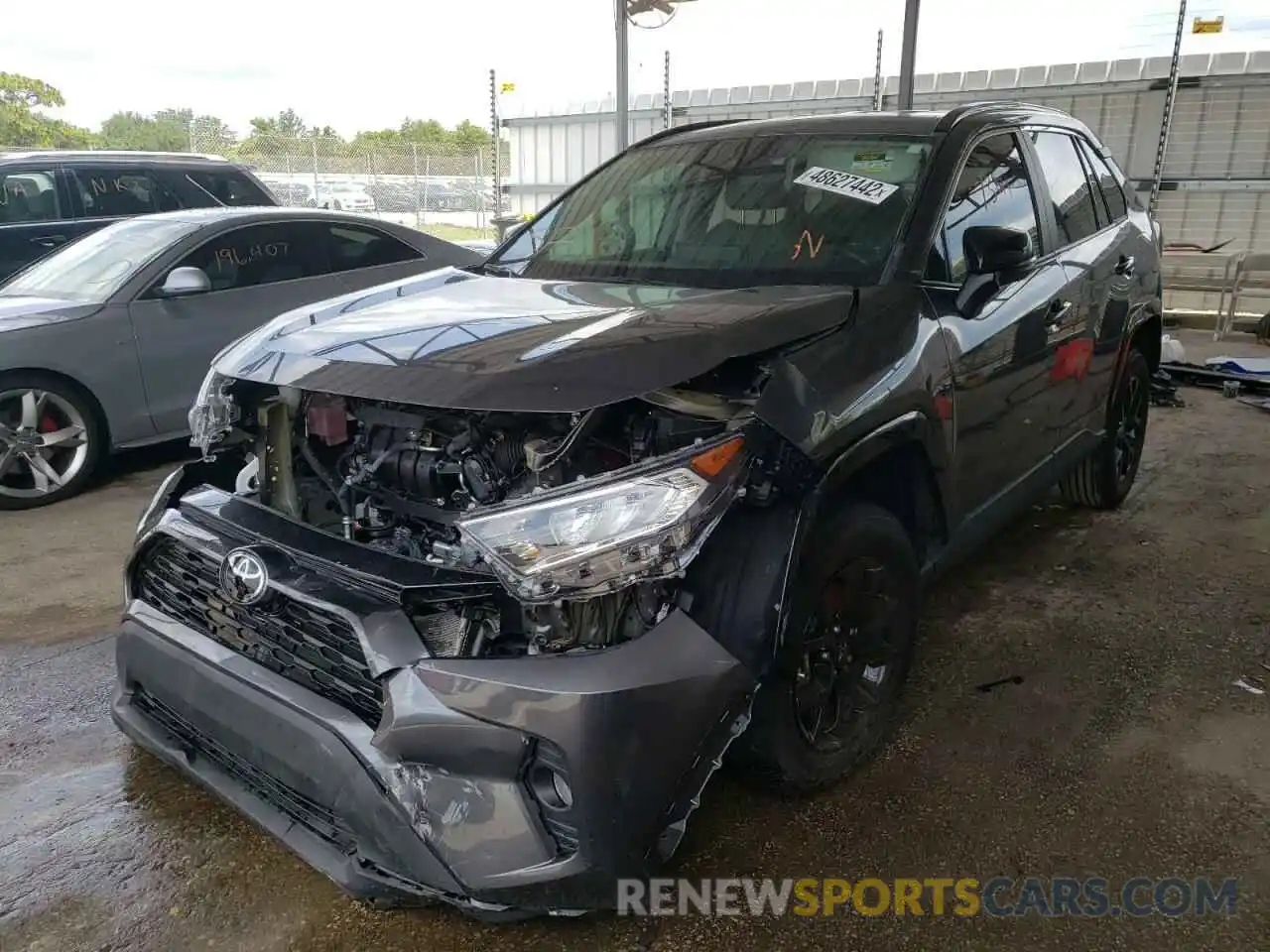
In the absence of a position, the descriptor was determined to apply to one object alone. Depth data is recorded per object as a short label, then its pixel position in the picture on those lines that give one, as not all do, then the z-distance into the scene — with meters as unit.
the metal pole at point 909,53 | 7.12
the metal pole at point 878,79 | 10.31
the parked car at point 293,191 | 14.67
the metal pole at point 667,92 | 10.81
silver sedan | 4.67
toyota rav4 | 1.64
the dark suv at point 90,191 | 7.32
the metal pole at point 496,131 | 10.94
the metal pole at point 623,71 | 7.73
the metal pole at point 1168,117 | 9.12
